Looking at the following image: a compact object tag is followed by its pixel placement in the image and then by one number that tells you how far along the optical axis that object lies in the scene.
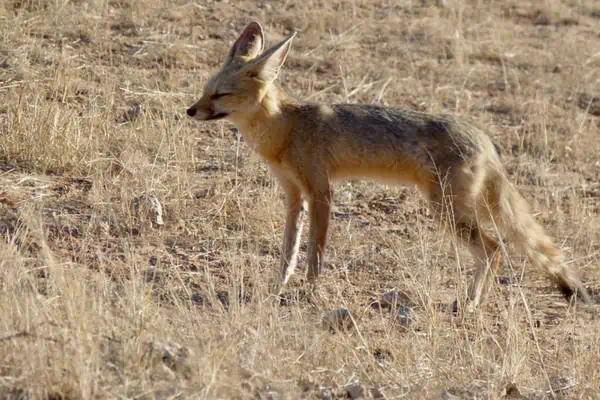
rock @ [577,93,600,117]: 22.71
